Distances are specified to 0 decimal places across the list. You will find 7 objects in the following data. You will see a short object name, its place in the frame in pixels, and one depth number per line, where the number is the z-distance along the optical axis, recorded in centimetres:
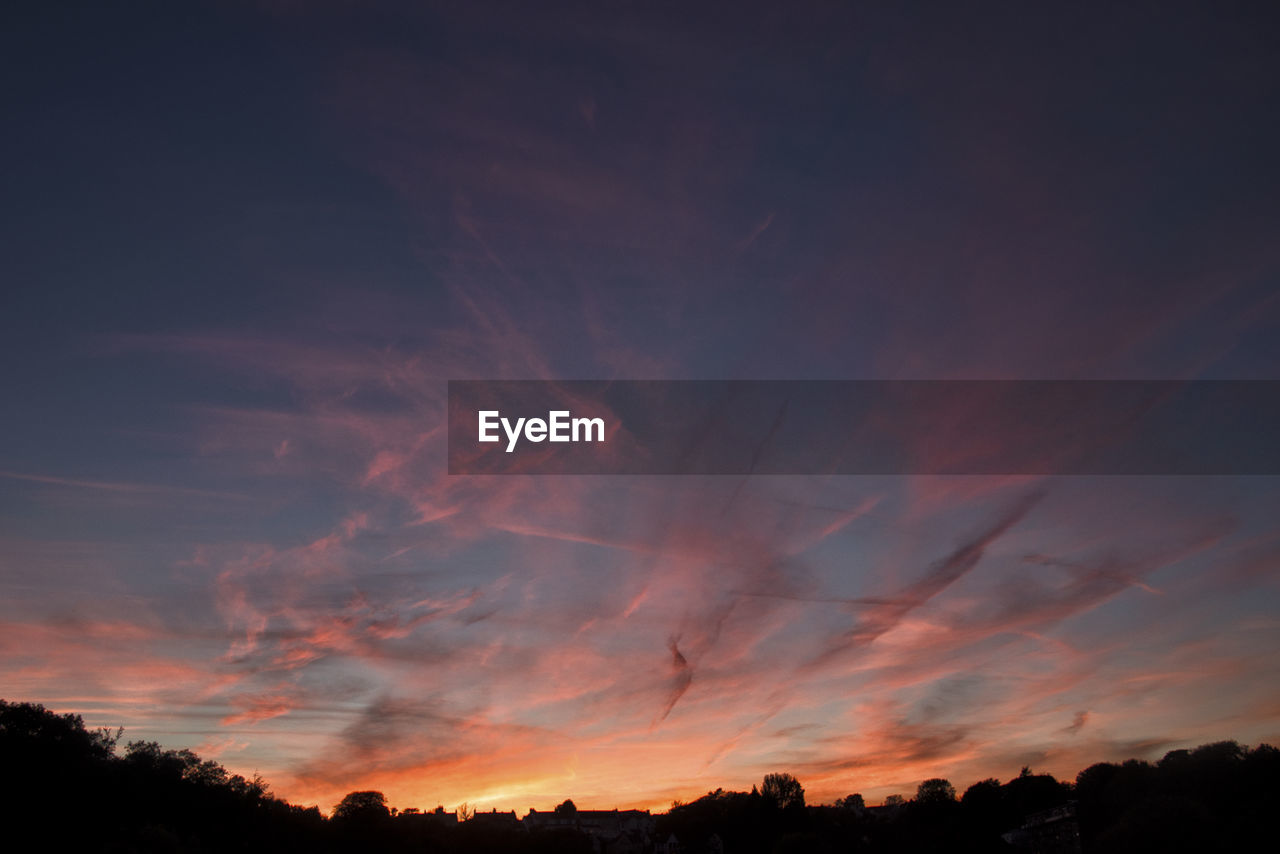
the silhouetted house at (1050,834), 9125
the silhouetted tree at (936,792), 13623
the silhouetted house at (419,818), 11704
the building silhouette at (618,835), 16338
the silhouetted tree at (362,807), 10281
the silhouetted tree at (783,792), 14562
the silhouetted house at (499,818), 17718
